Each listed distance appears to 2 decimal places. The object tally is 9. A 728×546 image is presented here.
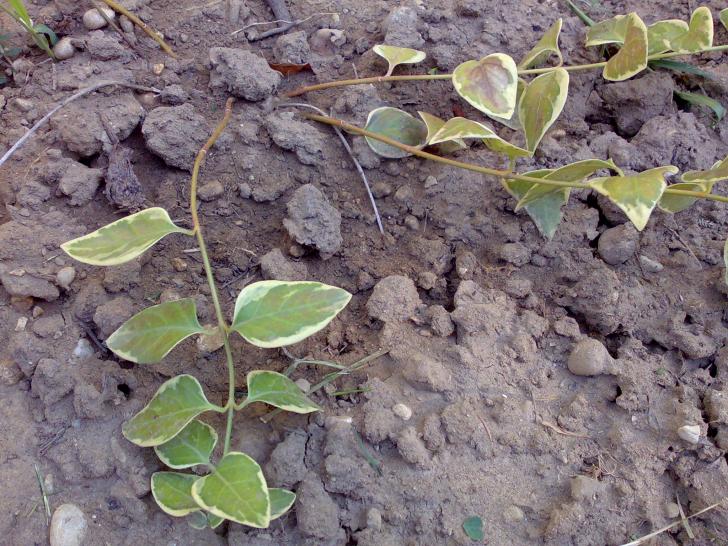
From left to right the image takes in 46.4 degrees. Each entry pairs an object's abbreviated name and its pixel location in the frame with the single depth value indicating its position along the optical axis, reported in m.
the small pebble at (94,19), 0.48
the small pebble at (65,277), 0.40
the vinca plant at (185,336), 0.35
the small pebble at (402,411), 0.38
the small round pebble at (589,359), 0.39
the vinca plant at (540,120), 0.39
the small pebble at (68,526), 0.35
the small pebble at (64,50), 0.47
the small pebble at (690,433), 0.38
